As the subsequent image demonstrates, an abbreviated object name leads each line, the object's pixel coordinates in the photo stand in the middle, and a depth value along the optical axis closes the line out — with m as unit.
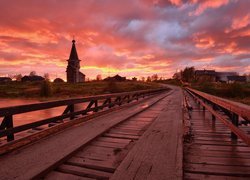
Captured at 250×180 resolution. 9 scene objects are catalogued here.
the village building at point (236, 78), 114.92
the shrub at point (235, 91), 45.93
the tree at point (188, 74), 105.90
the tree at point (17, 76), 146.14
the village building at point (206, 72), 122.11
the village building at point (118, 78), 105.46
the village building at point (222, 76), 123.41
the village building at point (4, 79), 132.13
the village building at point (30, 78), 117.69
